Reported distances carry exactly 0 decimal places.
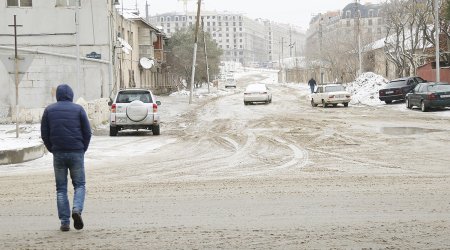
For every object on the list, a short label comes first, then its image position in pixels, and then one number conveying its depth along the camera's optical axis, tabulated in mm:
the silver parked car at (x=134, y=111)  21969
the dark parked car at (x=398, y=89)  39906
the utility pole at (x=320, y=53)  82875
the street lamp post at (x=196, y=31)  48219
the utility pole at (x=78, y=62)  27000
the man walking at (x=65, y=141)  7305
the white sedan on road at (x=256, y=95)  45875
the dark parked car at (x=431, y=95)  30844
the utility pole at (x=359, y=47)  56041
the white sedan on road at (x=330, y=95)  39688
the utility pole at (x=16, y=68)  17692
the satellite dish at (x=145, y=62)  55456
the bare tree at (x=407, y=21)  47500
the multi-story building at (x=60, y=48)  30625
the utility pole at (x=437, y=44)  36281
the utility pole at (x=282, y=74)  133375
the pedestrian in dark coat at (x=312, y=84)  57000
